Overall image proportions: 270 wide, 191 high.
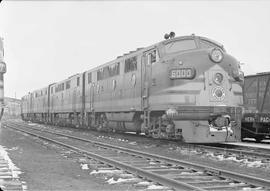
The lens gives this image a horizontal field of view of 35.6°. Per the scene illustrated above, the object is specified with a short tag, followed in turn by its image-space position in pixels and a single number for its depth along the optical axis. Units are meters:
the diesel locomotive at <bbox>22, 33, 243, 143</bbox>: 13.09
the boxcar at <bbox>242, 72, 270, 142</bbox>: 17.47
